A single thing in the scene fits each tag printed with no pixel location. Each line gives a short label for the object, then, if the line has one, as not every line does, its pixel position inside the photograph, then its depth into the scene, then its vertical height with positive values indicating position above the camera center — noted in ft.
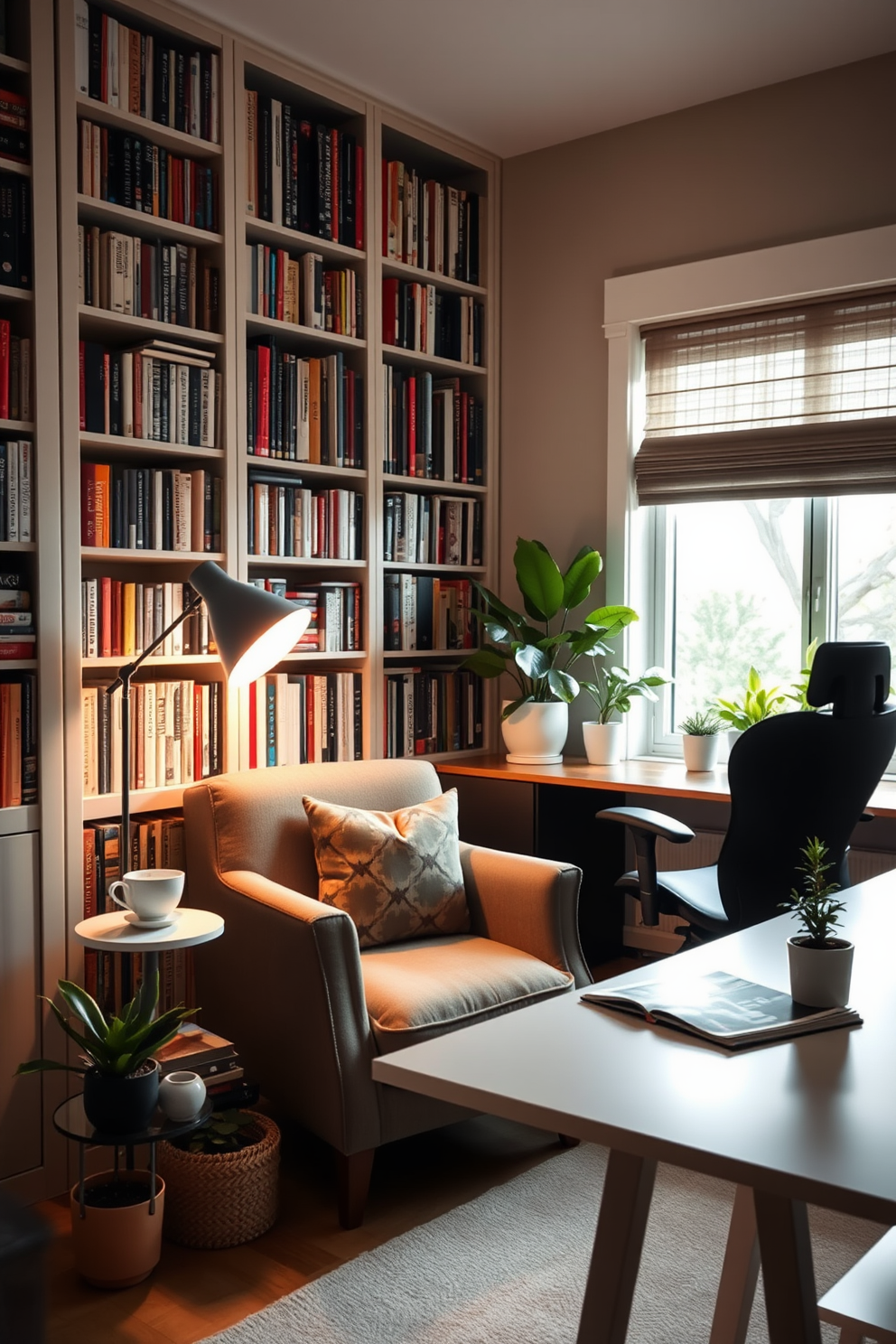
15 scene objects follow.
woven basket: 8.05 -3.87
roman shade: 11.80 +2.20
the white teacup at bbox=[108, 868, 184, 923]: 8.40 -1.94
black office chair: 8.72 -1.15
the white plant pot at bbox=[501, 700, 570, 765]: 12.60 -1.19
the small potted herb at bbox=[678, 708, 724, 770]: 12.19 -1.26
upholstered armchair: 8.32 -2.64
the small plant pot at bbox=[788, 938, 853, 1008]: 4.93 -1.45
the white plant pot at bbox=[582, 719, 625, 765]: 12.74 -1.29
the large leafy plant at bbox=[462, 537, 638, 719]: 12.51 -0.07
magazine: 4.67 -1.58
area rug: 7.07 -4.16
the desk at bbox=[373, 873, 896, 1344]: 3.64 -1.62
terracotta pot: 7.61 -3.96
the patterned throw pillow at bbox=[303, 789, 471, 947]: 9.64 -2.05
